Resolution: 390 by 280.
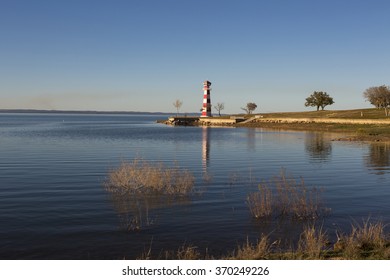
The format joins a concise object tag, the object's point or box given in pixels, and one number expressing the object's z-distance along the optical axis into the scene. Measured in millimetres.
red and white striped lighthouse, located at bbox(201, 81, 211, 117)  152500
